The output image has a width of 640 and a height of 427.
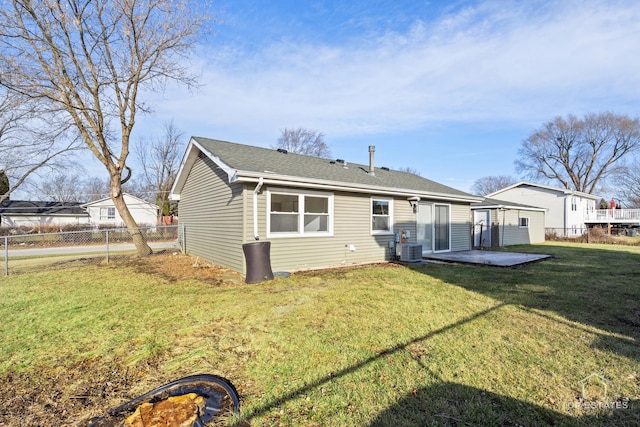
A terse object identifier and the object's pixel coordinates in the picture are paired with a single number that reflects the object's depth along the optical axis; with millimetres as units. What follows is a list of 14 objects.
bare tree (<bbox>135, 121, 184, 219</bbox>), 33375
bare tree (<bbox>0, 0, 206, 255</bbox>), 10031
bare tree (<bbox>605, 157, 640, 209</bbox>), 34719
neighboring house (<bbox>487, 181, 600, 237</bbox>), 24344
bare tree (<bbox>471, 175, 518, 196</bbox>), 55156
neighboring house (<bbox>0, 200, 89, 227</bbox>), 27172
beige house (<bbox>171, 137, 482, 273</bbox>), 7730
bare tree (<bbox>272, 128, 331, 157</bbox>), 36656
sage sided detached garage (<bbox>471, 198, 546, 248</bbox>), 16594
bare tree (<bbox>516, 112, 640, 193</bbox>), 33969
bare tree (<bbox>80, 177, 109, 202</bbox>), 42938
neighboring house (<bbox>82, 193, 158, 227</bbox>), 29516
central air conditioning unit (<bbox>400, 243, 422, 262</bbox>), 9992
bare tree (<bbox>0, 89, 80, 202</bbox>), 11609
